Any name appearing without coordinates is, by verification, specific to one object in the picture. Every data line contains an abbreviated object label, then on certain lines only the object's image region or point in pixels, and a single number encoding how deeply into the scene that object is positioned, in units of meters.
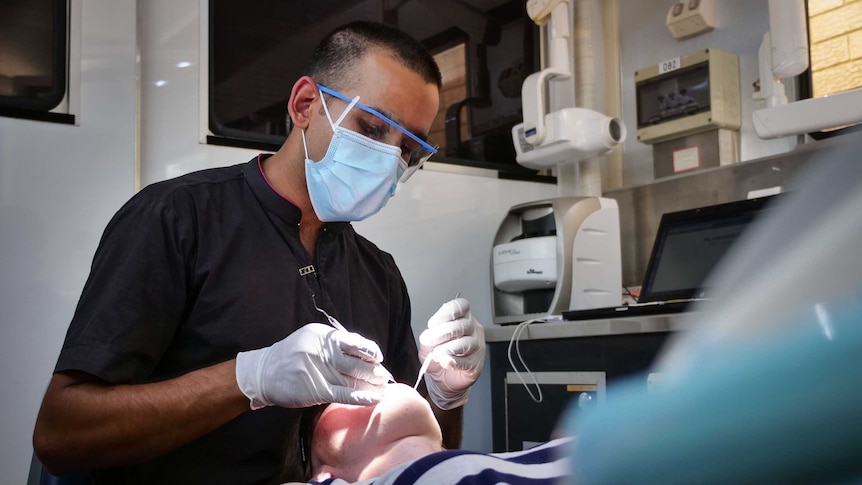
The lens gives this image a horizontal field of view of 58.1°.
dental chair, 0.33
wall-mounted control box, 2.76
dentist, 1.29
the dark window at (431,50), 2.52
